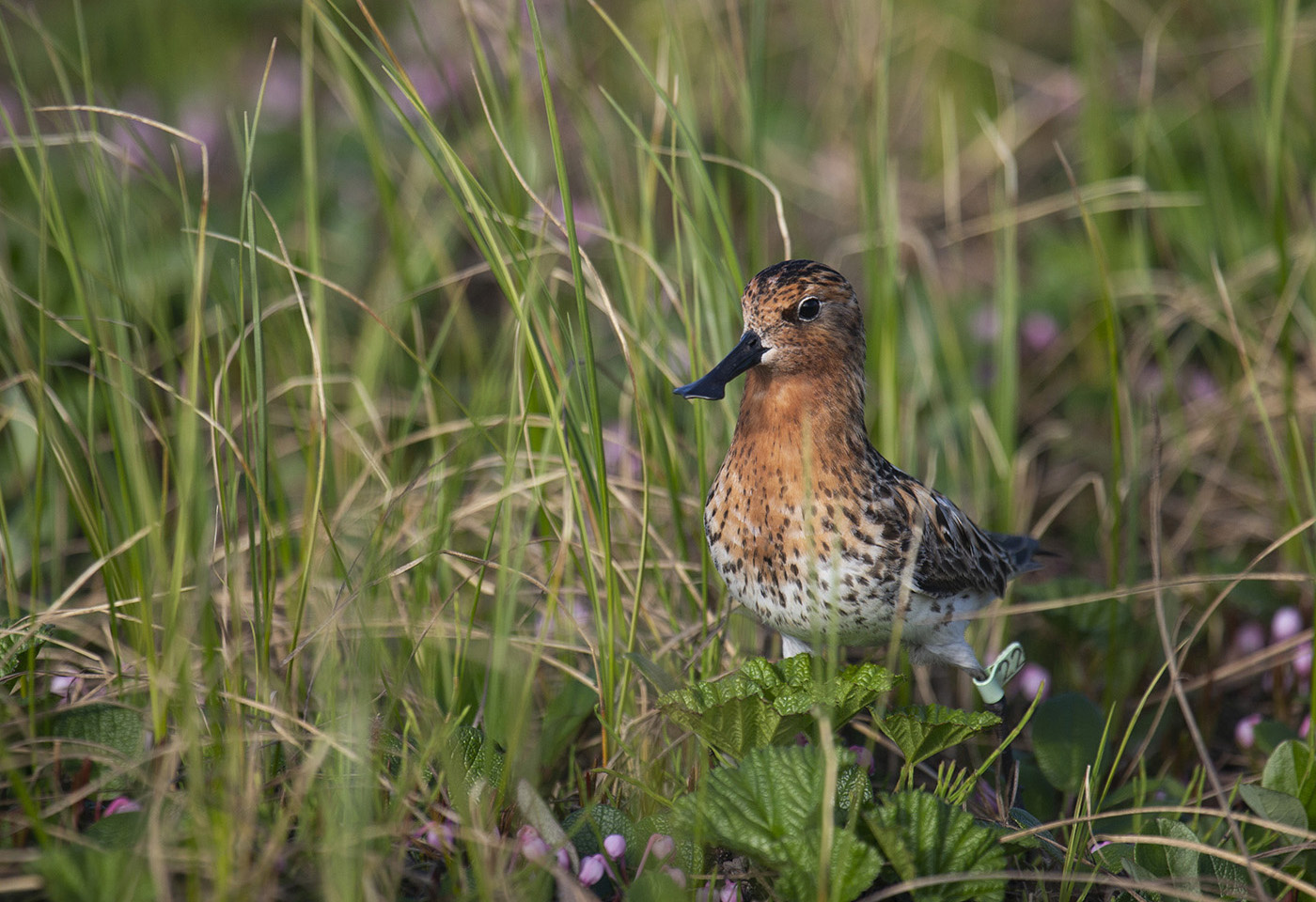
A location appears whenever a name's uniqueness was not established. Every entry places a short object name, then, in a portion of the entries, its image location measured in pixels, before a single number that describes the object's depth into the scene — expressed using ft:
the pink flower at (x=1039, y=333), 37.96
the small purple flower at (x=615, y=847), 17.08
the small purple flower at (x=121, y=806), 16.52
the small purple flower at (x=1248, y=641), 27.35
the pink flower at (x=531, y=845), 15.85
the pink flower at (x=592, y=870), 16.49
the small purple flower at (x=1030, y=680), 25.82
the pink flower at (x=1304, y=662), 25.66
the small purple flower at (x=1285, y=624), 26.35
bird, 19.06
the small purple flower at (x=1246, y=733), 24.03
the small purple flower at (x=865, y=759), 18.74
